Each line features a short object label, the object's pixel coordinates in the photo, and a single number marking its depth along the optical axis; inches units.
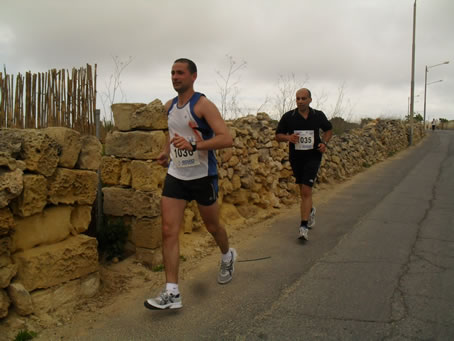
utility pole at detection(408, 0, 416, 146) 791.7
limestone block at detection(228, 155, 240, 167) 244.4
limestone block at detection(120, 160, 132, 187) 179.2
